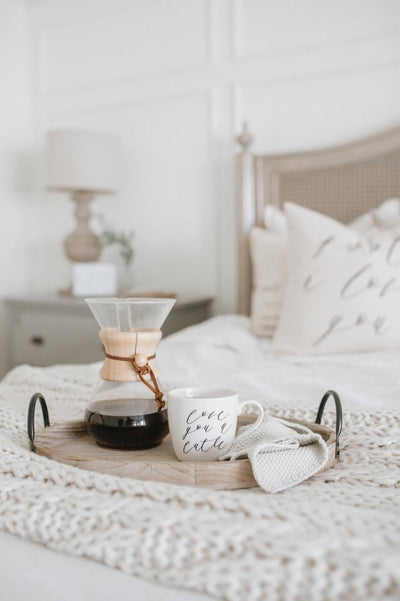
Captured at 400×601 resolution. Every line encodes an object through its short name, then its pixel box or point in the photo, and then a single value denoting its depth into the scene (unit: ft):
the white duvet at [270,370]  3.64
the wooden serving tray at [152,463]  2.17
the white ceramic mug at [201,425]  2.31
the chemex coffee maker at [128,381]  2.46
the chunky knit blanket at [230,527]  1.51
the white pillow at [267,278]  6.38
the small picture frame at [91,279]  8.45
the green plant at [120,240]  9.06
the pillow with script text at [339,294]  5.17
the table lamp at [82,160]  8.31
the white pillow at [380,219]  6.60
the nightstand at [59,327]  7.79
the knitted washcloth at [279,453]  2.14
